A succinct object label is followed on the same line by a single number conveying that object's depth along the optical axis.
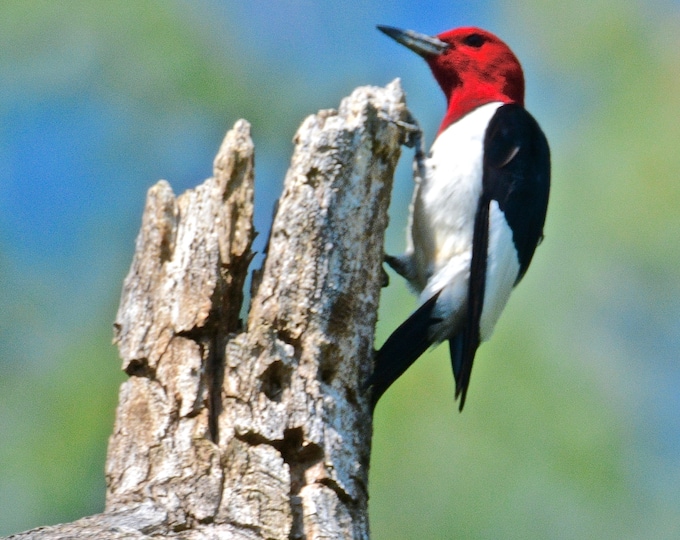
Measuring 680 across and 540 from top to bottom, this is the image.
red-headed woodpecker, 6.89
